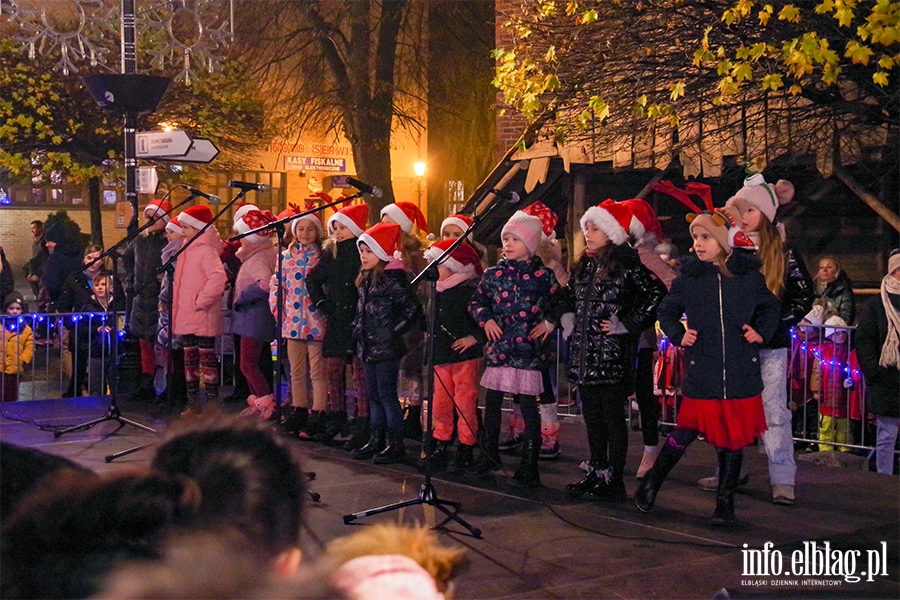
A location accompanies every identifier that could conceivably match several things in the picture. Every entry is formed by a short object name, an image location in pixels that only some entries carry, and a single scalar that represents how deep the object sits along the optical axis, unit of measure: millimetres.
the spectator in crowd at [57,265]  14977
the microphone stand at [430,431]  6535
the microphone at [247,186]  8618
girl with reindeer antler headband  6457
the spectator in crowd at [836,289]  11383
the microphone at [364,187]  7407
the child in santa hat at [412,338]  9133
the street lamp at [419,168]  29250
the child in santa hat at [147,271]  11172
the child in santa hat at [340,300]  8922
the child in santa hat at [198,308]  10188
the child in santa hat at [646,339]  7652
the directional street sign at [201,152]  10148
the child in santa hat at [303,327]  9273
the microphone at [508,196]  6411
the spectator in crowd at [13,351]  10906
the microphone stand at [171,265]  9524
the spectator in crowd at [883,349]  8258
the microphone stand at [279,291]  8124
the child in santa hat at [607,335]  7070
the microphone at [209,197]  9427
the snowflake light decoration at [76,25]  10352
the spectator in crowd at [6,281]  16062
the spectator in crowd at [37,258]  18141
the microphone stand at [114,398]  9469
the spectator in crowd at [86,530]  1664
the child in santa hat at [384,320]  8328
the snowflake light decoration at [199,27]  11086
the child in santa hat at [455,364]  8000
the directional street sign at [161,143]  9945
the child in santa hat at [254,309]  9695
